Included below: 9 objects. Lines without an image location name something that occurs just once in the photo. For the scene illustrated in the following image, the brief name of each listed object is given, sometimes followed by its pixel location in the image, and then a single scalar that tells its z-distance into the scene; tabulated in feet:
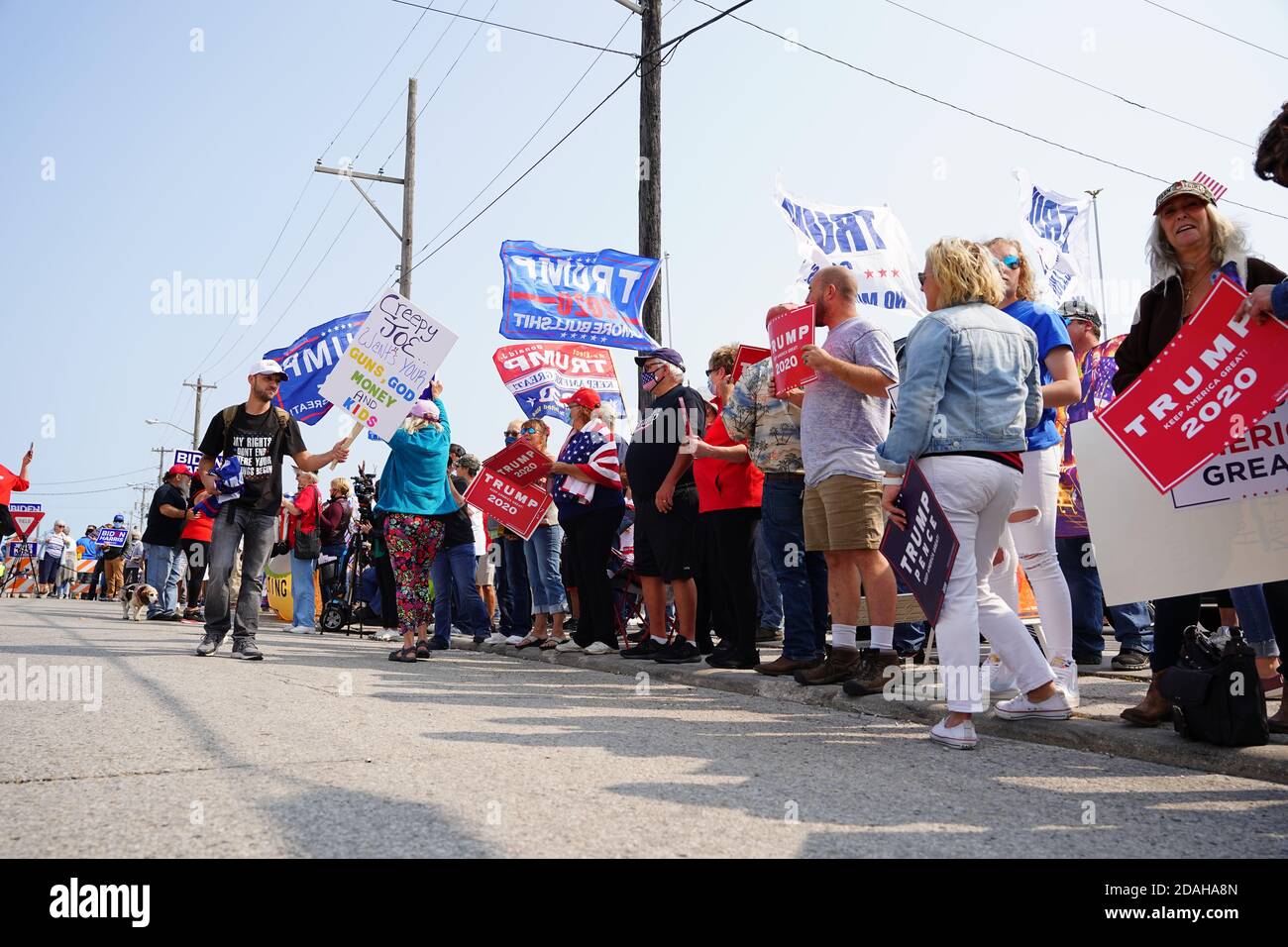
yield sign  94.68
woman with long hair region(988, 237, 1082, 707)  15.87
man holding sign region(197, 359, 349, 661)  25.16
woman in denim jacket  13.52
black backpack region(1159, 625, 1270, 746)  11.83
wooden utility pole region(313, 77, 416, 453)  68.48
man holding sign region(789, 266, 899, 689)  16.83
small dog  45.34
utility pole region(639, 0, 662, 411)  37.06
